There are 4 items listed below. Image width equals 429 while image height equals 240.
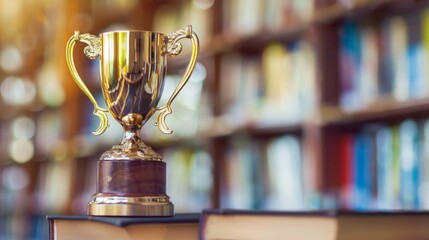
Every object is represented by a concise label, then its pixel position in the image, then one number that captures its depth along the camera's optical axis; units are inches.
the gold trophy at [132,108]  45.9
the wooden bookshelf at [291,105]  102.0
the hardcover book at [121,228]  40.1
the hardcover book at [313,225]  36.4
